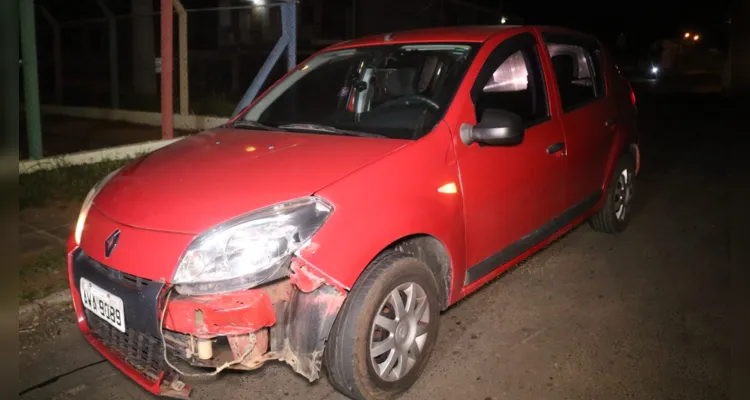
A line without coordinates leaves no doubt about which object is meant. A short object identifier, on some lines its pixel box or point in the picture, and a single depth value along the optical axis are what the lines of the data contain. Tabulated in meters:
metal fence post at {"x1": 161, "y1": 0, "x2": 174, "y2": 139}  7.86
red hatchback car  2.65
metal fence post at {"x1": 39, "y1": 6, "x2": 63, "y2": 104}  12.08
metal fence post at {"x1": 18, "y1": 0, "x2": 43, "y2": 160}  6.92
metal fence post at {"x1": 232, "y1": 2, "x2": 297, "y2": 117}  8.41
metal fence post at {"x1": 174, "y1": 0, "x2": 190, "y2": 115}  9.31
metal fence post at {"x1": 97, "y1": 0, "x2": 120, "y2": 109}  10.90
